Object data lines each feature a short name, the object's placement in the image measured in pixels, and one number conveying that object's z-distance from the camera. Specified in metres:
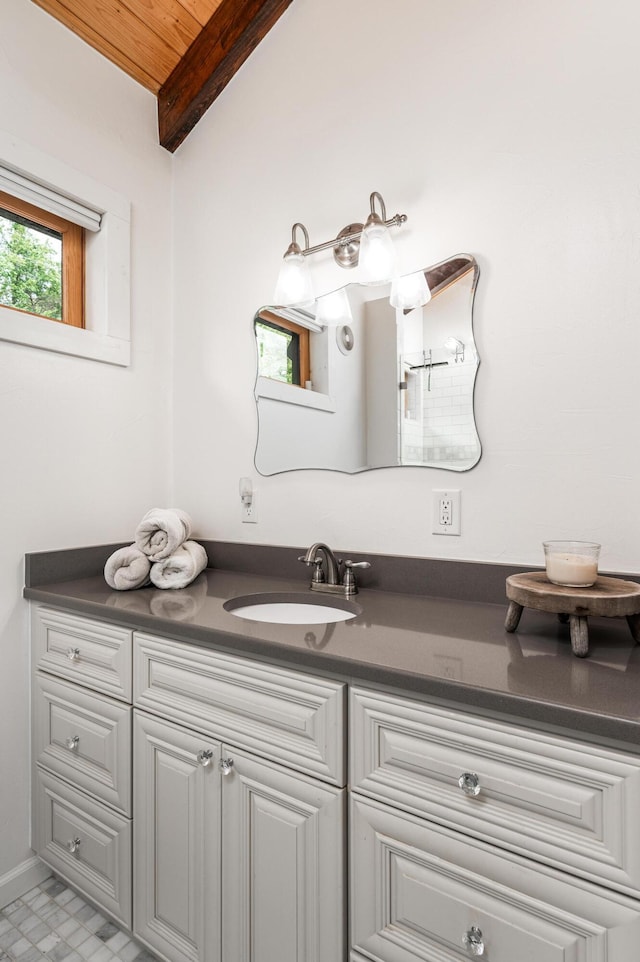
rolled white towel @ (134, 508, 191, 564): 1.60
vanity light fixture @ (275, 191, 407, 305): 1.46
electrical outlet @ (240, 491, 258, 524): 1.84
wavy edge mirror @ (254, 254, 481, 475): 1.41
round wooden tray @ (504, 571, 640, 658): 0.92
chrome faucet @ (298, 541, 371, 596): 1.49
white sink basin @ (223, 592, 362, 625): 1.44
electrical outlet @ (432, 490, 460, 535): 1.42
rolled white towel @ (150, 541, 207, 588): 1.58
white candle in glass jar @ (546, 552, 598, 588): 1.00
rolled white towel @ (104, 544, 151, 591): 1.53
